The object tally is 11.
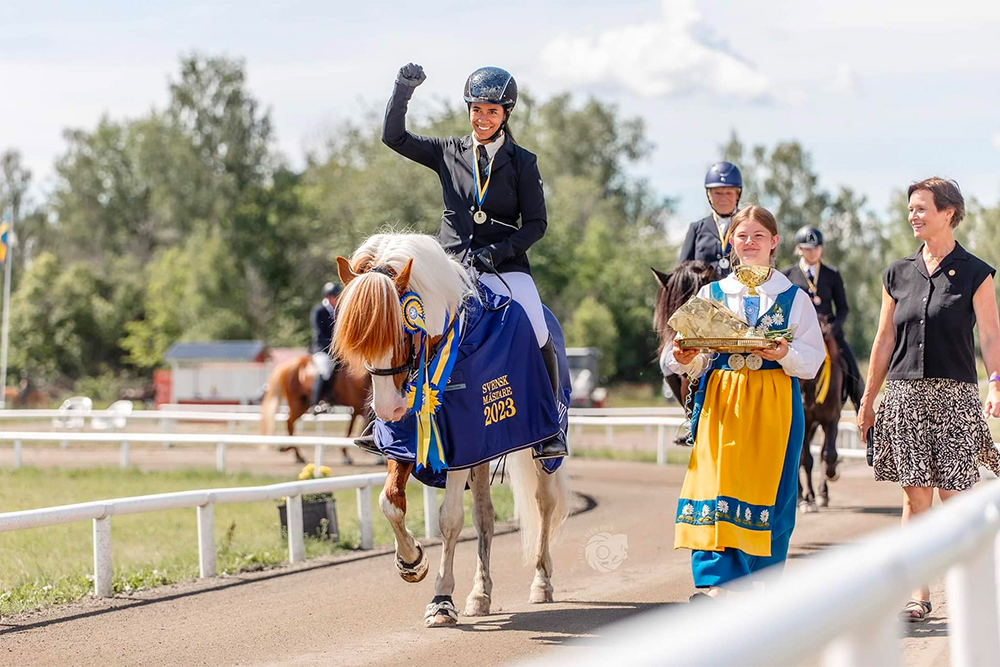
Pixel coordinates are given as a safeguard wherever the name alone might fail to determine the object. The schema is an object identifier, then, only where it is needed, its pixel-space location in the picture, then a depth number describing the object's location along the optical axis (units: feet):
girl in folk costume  39.93
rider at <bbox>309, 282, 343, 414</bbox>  123.24
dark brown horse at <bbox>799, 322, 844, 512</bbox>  83.25
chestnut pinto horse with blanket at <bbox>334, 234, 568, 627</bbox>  40.98
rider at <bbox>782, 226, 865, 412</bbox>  82.84
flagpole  282.19
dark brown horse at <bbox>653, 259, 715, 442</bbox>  61.57
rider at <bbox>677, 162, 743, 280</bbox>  62.75
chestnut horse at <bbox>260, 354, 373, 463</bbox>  142.82
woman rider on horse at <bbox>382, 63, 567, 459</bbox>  49.14
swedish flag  273.42
